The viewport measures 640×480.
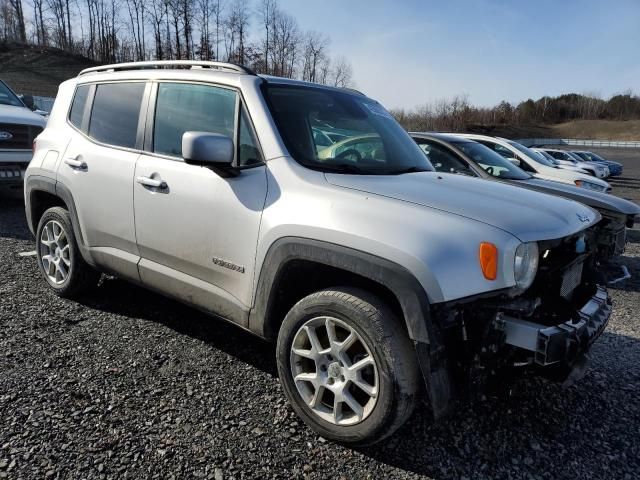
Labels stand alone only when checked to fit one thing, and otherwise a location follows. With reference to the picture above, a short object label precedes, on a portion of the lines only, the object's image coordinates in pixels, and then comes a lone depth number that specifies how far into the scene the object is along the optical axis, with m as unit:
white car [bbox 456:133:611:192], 8.91
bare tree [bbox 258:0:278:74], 59.54
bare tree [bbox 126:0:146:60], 65.24
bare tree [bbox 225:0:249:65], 62.41
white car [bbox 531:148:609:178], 21.91
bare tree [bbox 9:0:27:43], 65.50
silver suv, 2.16
